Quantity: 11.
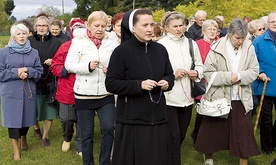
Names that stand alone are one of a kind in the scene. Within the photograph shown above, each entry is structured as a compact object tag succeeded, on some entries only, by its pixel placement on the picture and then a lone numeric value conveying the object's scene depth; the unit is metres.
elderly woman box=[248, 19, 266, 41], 7.68
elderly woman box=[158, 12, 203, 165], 5.53
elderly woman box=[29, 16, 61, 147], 7.24
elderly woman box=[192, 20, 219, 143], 6.85
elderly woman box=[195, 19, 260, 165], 5.46
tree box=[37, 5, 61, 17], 45.52
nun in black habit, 4.09
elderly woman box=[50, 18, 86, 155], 6.37
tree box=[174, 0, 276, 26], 22.14
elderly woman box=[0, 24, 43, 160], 6.35
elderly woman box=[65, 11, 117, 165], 5.31
